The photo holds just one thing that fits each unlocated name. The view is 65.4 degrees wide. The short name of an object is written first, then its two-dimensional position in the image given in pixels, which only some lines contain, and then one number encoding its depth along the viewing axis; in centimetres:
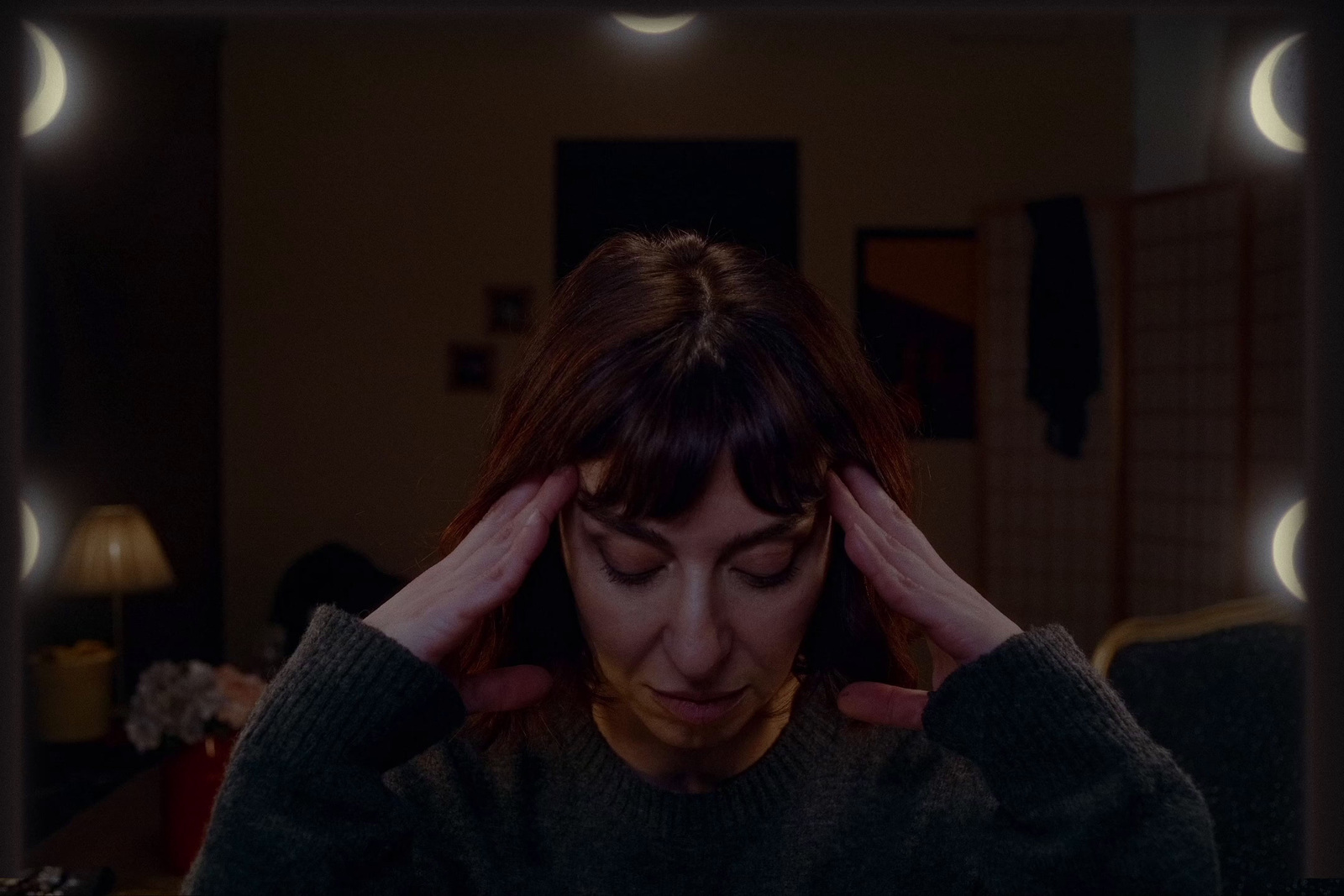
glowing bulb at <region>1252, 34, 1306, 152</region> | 88
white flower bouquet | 133
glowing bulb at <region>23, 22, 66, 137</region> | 73
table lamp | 254
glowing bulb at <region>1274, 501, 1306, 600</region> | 86
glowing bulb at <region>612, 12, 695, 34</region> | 70
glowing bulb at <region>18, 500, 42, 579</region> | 68
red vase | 129
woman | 81
